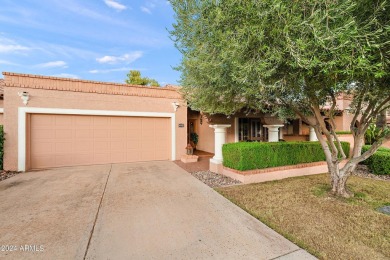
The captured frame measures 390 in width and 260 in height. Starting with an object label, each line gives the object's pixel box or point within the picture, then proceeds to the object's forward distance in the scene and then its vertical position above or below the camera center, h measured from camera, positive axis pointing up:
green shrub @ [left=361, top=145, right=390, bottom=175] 7.16 -1.33
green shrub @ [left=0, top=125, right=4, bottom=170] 7.27 -0.47
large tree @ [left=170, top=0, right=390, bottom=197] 2.83 +1.40
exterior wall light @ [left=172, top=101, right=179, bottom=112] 10.18 +1.41
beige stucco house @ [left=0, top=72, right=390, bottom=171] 7.59 +0.35
